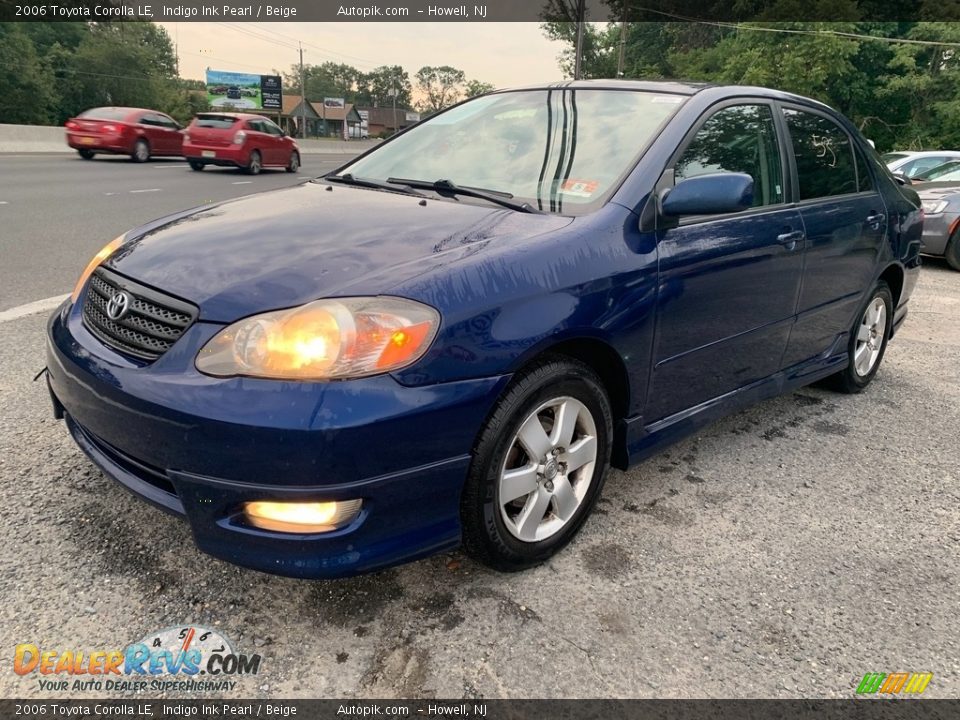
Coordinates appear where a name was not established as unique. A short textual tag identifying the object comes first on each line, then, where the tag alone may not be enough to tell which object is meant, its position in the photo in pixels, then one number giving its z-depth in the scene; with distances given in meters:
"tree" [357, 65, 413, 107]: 123.25
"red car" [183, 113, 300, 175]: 17.05
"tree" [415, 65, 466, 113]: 134.25
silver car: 8.78
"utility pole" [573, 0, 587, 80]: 31.62
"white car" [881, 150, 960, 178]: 10.36
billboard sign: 63.94
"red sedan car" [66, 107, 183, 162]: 18.39
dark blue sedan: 1.87
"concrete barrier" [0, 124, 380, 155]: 20.67
